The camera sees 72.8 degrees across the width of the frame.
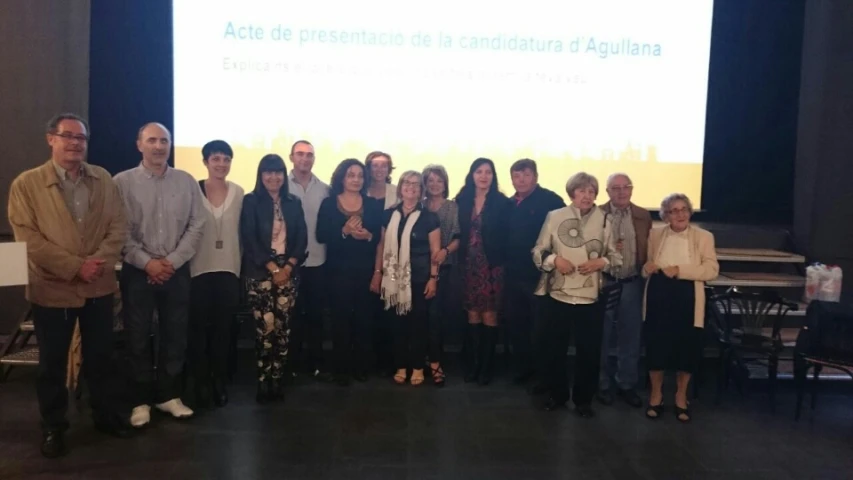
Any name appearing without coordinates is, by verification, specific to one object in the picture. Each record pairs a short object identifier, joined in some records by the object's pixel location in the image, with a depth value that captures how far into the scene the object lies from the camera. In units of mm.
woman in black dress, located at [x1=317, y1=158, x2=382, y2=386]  3756
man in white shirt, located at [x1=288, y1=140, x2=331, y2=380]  3879
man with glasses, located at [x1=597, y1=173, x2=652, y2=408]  3686
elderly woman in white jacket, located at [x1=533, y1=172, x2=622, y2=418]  3400
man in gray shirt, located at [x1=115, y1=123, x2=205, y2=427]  3074
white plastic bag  4617
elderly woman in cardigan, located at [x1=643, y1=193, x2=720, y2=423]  3465
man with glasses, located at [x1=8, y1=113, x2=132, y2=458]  2727
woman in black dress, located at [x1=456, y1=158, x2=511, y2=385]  3823
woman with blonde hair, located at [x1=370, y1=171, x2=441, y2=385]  3779
